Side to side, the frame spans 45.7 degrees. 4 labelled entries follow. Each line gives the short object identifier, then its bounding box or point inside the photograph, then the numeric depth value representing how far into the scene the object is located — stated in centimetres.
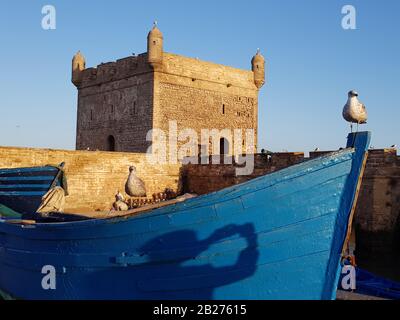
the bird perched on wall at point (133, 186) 727
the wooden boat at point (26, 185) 912
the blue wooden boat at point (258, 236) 438
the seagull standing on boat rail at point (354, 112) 464
